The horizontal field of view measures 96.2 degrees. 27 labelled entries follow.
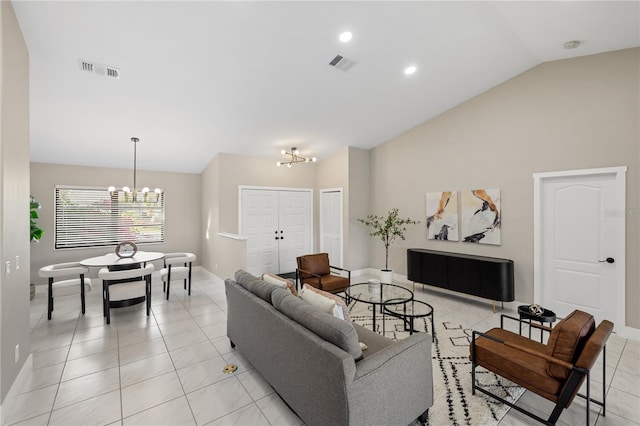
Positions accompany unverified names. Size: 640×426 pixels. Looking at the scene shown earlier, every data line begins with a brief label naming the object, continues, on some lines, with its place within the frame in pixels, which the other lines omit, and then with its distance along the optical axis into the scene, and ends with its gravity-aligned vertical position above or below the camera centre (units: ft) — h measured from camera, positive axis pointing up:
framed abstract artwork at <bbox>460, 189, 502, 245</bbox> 14.97 -0.21
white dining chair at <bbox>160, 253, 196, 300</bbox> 16.15 -3.25
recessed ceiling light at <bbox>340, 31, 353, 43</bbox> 10.22 +6.36
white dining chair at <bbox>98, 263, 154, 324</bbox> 12.66 -3.40
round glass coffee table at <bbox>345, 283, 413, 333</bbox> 10.64 -3.29
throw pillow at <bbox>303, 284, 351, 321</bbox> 7.36 -2.40
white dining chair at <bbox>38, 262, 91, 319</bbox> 13.11 -3.22
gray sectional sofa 5.36 -3.33
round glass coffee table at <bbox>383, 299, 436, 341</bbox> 9.89 -3.58
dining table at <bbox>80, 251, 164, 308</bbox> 13.91 -2.39
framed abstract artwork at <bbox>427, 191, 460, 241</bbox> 16.66 -0.22
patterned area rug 6.98 -4.91
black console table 13.75 -3.20
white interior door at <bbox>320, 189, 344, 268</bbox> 21.67 -0.90
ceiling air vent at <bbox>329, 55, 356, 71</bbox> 11.56 +6.17
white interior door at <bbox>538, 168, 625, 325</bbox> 11.69 -1.45
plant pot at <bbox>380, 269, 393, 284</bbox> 17.91 -3.93
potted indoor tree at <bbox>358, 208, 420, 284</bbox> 18.24 -1.04
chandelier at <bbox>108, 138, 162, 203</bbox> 15.56 +1.31
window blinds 18.28 -0.32
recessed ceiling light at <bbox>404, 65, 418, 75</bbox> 12.64 +6.37
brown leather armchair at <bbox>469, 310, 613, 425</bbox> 5.90 -3.53
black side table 8.75 -3.23
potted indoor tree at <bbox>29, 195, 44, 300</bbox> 14.87 -0.84
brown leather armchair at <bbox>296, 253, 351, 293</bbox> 14.32 -3.35
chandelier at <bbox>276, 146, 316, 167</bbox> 18.84 +4.06
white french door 20.89 -1.01
